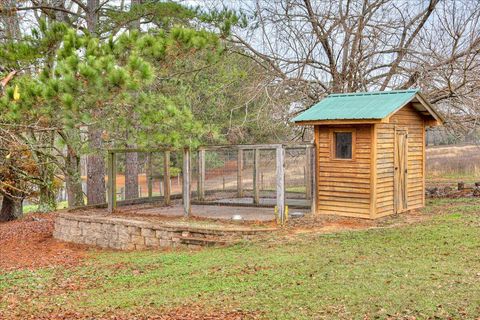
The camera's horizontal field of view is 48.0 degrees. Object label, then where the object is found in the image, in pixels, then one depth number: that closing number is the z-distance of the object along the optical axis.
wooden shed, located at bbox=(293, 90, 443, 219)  12.06
